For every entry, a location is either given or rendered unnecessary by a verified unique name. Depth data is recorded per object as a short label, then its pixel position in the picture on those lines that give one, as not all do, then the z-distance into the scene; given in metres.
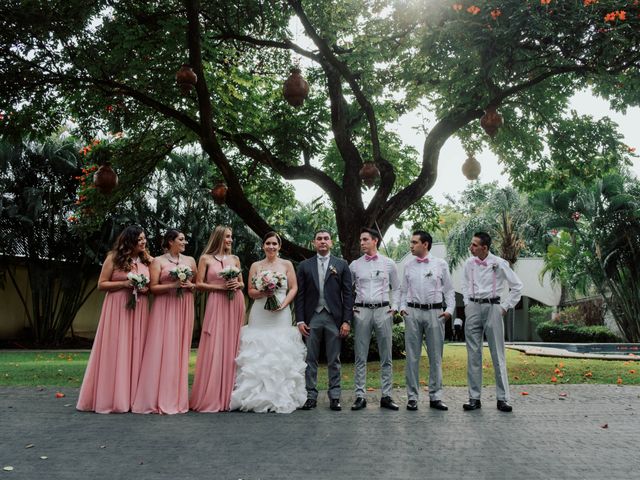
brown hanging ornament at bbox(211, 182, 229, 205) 13.07
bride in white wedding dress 7.57
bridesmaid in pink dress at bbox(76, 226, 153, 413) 7.53
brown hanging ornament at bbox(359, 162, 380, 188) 12.05
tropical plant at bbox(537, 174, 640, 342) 24.59
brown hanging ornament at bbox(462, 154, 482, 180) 12.52
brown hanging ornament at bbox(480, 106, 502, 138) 10.45
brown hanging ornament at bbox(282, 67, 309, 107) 9.96
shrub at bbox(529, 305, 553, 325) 34.03
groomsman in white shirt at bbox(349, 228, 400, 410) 7.81
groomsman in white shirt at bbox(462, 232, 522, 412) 7.76
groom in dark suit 7.81
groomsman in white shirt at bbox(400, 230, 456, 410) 7.80
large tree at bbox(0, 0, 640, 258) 9.58
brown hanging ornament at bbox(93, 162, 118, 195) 11.50
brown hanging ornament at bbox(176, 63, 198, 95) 10.18
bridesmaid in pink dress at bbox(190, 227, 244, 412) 7.73
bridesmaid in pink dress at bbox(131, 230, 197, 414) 7.49
